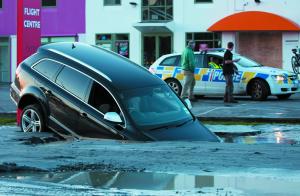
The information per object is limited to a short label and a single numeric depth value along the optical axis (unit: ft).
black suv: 31.60
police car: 65.98
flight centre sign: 43.11
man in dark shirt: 60.75
